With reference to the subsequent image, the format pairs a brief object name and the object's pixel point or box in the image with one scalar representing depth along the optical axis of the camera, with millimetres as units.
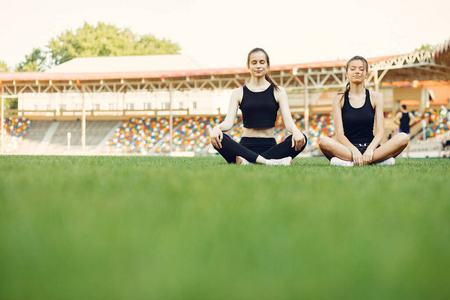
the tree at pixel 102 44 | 52153
